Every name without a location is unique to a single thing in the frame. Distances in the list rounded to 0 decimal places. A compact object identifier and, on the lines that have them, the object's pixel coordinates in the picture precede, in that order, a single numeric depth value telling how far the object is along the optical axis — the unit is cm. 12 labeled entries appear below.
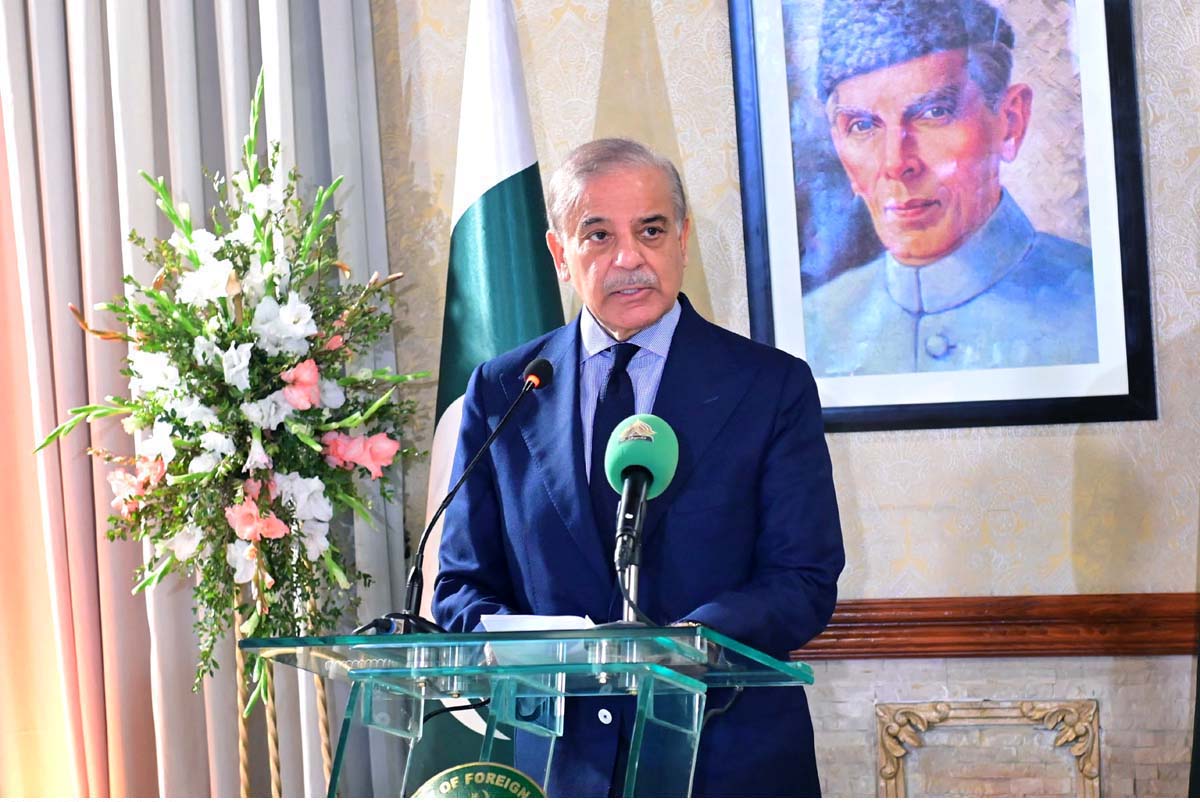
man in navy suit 341
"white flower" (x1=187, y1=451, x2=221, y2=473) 394
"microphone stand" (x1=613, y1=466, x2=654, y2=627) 305
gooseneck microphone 314
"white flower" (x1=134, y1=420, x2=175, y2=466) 395
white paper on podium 290
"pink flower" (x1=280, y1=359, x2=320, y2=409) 395
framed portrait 424
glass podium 290
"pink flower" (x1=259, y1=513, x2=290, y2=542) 394
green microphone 311
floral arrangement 395
